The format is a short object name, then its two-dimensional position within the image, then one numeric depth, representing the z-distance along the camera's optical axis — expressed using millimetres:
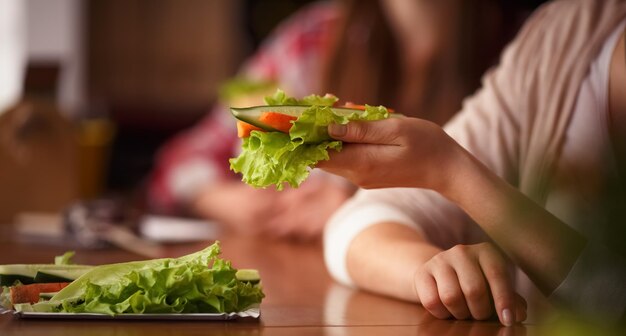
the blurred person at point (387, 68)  2445
